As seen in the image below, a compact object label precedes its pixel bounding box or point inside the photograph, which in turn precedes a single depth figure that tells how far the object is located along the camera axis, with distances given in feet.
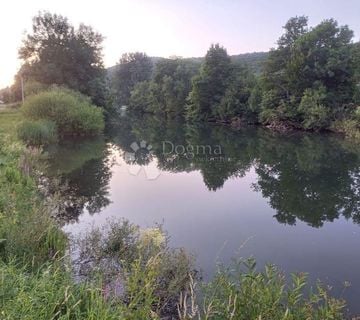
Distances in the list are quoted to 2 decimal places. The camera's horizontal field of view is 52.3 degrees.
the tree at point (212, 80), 149.28
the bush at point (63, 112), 77.92
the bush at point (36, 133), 61.57
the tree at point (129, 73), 292.10
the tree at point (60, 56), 118.21
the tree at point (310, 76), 102.37
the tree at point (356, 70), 100.58
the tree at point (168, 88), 184.65
